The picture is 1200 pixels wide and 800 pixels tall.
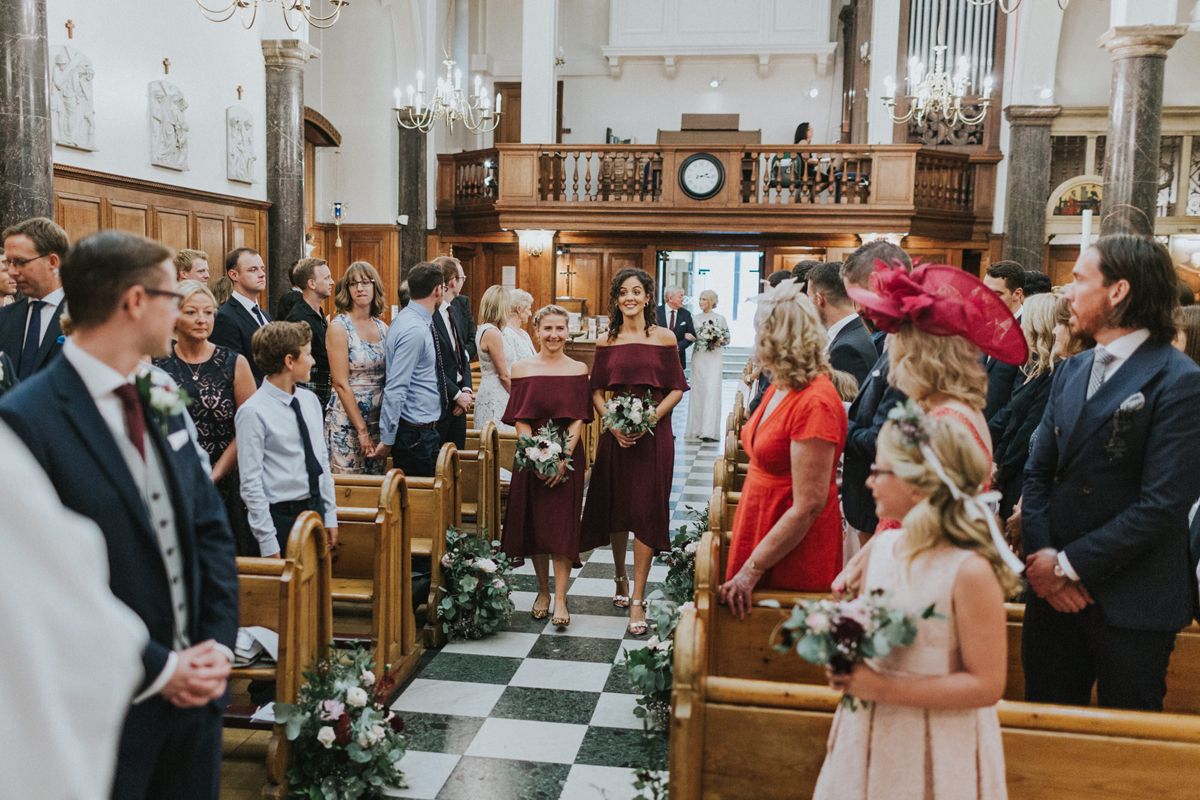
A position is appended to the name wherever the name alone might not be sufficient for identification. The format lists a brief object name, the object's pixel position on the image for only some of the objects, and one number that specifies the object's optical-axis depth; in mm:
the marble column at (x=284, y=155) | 9836
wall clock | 12953
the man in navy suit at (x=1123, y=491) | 2242
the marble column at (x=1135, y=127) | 7996
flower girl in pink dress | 1646
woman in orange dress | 2666
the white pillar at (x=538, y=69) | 13227
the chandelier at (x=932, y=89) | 10797
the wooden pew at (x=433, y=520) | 4395
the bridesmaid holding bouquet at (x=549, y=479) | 4609
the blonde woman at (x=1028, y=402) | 3455
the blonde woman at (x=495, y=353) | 5844
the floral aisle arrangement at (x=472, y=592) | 4453
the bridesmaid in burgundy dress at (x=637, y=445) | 4637
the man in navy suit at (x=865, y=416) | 2883
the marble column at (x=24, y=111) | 5352
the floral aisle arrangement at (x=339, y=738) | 2908
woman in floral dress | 4846
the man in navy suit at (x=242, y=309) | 4922
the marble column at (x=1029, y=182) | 12945
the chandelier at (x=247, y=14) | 9117
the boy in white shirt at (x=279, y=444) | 3299
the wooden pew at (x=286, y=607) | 2844
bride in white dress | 10875
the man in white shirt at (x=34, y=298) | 3680
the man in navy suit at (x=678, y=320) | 10672
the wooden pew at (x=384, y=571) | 3744
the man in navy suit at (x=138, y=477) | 1676
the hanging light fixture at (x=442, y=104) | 11438
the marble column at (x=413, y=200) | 14328
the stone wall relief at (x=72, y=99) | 6742
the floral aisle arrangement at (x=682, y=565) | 4598
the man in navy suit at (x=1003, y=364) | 3797
